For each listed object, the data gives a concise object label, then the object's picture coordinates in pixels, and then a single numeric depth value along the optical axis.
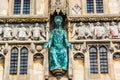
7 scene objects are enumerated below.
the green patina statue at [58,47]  20.94
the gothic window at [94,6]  22.72
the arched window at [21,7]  22.78
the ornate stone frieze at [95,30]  21.81
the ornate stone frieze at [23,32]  21.86
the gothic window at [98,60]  21.25
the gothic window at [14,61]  21.33
